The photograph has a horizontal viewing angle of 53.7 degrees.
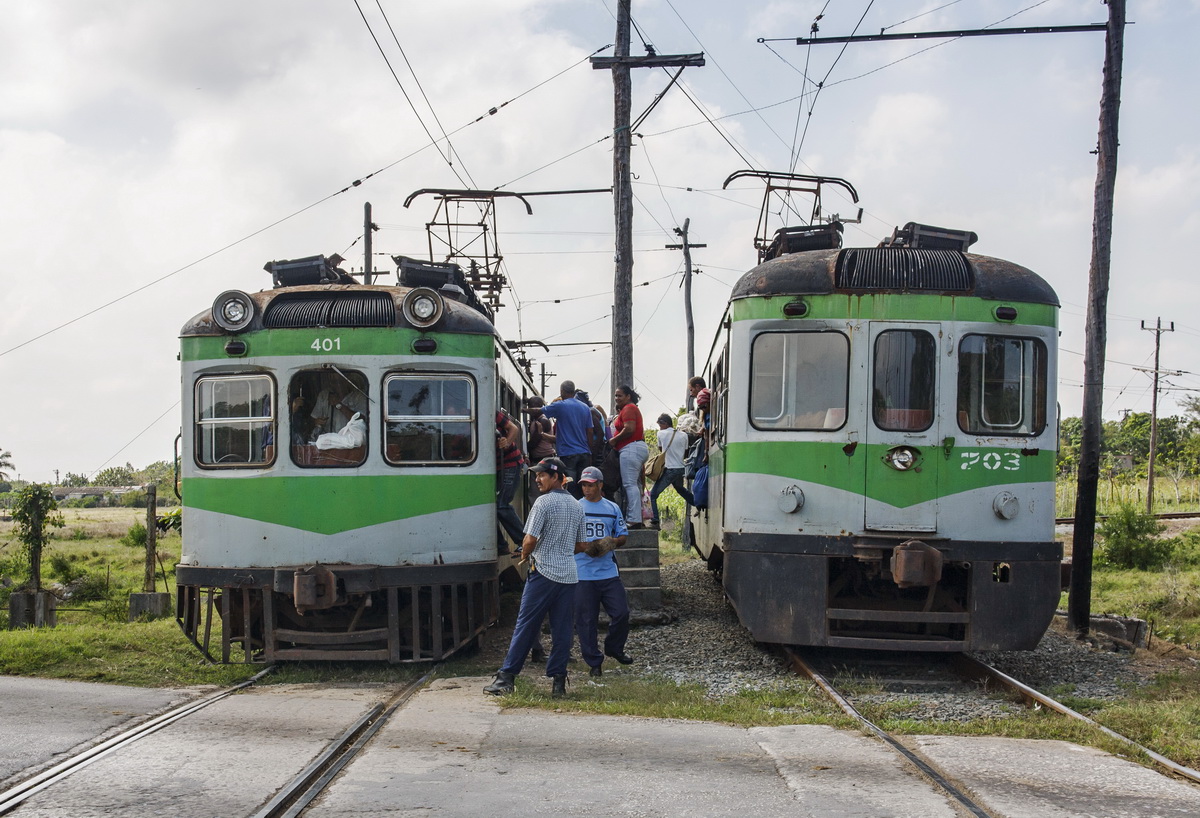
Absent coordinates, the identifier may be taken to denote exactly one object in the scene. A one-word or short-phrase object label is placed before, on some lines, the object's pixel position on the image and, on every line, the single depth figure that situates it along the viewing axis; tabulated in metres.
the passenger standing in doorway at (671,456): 13.84
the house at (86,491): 87.65
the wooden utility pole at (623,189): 16.34
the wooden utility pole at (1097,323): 12.42
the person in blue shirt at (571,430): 12.66
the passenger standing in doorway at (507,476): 10.70
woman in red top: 13.03
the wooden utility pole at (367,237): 24.20
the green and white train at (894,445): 9.34
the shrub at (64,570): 25.45
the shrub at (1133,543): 19.12
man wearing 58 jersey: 9.14
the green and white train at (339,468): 9.80
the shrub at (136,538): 34.75
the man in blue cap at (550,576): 8.46
